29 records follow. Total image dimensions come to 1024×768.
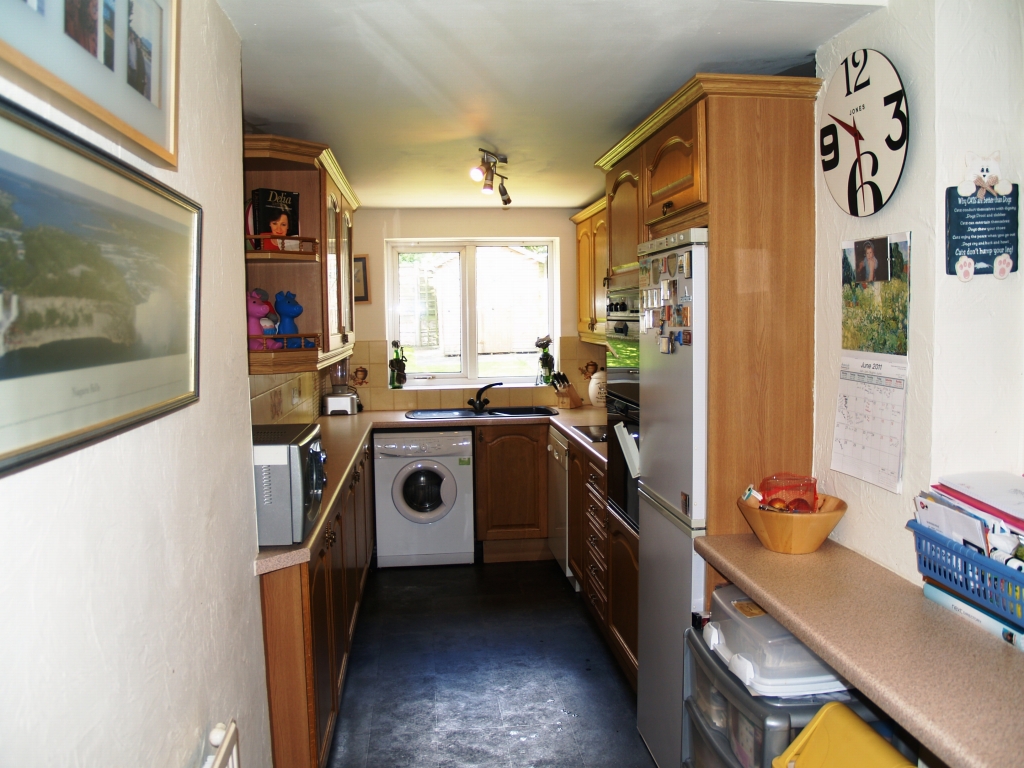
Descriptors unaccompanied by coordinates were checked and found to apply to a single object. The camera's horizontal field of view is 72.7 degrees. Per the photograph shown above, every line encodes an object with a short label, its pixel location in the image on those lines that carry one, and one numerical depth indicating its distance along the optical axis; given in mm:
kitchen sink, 4359
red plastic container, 1849
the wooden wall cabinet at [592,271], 3863
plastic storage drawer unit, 1488
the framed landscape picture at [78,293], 719
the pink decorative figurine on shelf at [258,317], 2535
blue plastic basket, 1260
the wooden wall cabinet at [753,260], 1934
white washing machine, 4090
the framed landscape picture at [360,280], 4613
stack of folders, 1291
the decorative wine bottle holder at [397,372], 4691
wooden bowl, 1771
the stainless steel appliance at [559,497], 3775
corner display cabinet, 2545
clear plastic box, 1545
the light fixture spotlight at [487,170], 3023
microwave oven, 1894
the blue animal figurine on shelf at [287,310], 2625
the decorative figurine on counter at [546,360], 4766
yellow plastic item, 1304
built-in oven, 2461
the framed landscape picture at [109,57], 750
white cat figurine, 1541
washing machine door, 4105
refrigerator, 1951
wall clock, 1659
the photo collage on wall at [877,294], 1657
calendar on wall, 1681
